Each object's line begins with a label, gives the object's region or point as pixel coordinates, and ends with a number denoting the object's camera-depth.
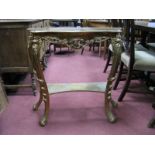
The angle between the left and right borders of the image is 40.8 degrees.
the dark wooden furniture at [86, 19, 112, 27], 4.21
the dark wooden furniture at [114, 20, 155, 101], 1.94
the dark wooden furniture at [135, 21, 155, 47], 1.87
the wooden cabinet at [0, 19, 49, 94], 2.09
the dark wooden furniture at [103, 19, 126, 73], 2.20
